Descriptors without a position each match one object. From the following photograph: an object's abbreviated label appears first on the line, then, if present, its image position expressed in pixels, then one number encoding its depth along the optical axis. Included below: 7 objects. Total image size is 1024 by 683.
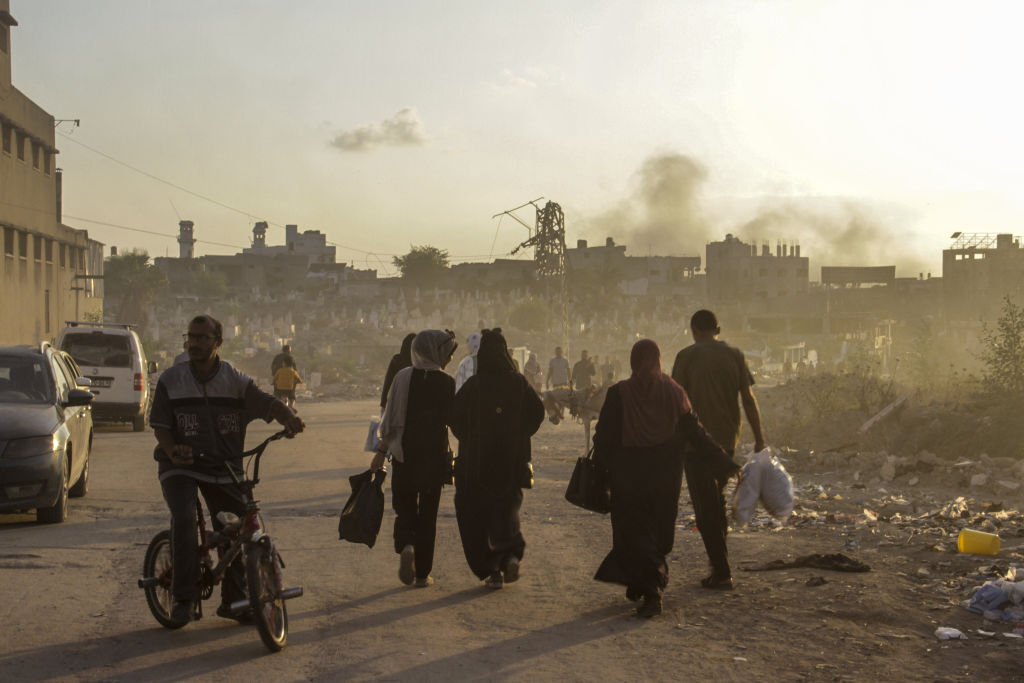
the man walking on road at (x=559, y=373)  26.92
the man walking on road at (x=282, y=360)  25.80
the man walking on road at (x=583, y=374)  26.98
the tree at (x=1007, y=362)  20.89
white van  22.72
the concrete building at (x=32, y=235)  42.62
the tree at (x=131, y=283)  73.81
